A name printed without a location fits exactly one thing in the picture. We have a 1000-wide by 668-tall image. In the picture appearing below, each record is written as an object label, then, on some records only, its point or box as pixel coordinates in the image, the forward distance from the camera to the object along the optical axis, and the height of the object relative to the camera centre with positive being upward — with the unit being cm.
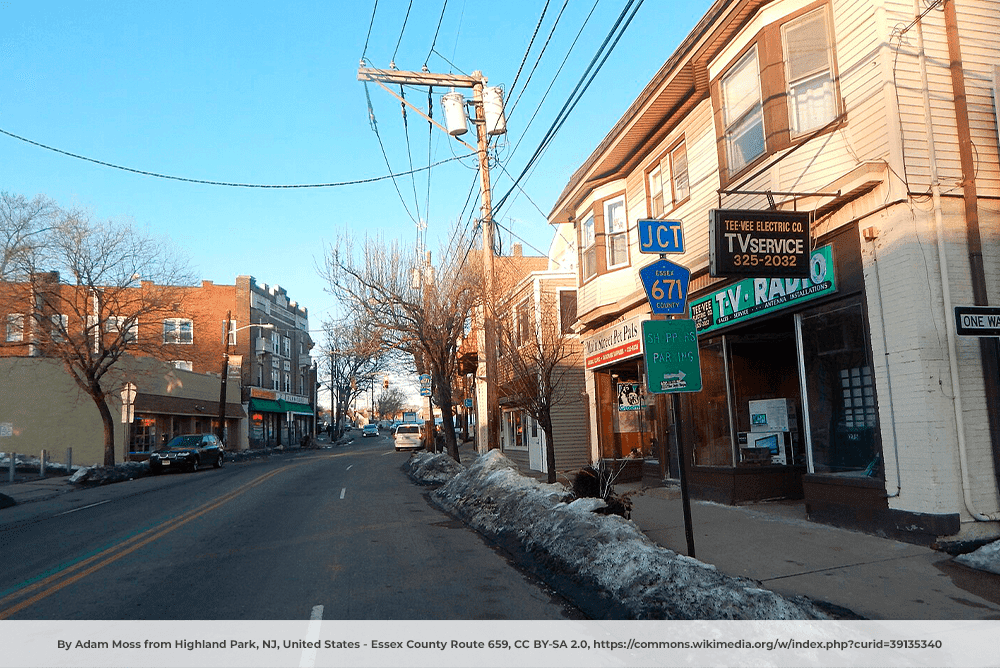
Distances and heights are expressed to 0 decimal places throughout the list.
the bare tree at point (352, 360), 2372 +317
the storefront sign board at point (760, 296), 955 +158
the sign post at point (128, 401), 2505 +101
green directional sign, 764 +53
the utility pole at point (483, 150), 1656 +640
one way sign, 727 +72
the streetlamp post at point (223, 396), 4034 +168
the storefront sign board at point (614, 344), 1484 +144
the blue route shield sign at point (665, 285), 790 +133
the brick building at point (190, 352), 2717 +404
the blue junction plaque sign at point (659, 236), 812 +193
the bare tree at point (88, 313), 2620 +455
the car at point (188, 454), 2880 -108
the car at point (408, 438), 4516 -127
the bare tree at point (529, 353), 1448 +125
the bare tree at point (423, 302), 2269 +369
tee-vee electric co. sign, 872 +196
